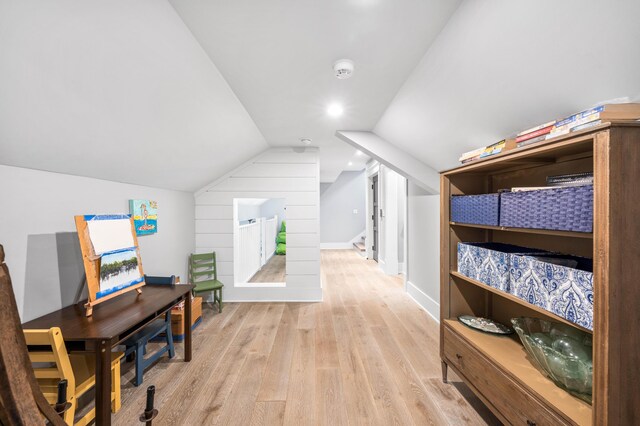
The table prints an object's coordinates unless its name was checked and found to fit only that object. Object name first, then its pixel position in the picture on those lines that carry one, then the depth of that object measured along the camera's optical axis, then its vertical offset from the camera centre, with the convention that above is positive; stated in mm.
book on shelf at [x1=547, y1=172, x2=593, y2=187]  1194 +153
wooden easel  1742 -336
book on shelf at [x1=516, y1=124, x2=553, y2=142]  1291 +396
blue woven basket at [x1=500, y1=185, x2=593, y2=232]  1130 +15
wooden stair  7666 -1019
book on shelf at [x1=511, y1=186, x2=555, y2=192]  1371 +122
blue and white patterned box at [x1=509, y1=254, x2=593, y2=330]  1133 -358
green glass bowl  1245 -720
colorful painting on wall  2521 -11
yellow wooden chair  1318 -810
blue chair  2000 -965
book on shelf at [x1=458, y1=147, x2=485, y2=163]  1803 +399
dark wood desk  1409 -655
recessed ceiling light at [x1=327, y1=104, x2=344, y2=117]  2605 +1033
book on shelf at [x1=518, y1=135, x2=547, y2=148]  1321 +365
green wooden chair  3402 -834
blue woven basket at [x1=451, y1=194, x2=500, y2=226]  1691 +24
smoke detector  1823 +1004
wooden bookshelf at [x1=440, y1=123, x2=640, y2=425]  979 -358
